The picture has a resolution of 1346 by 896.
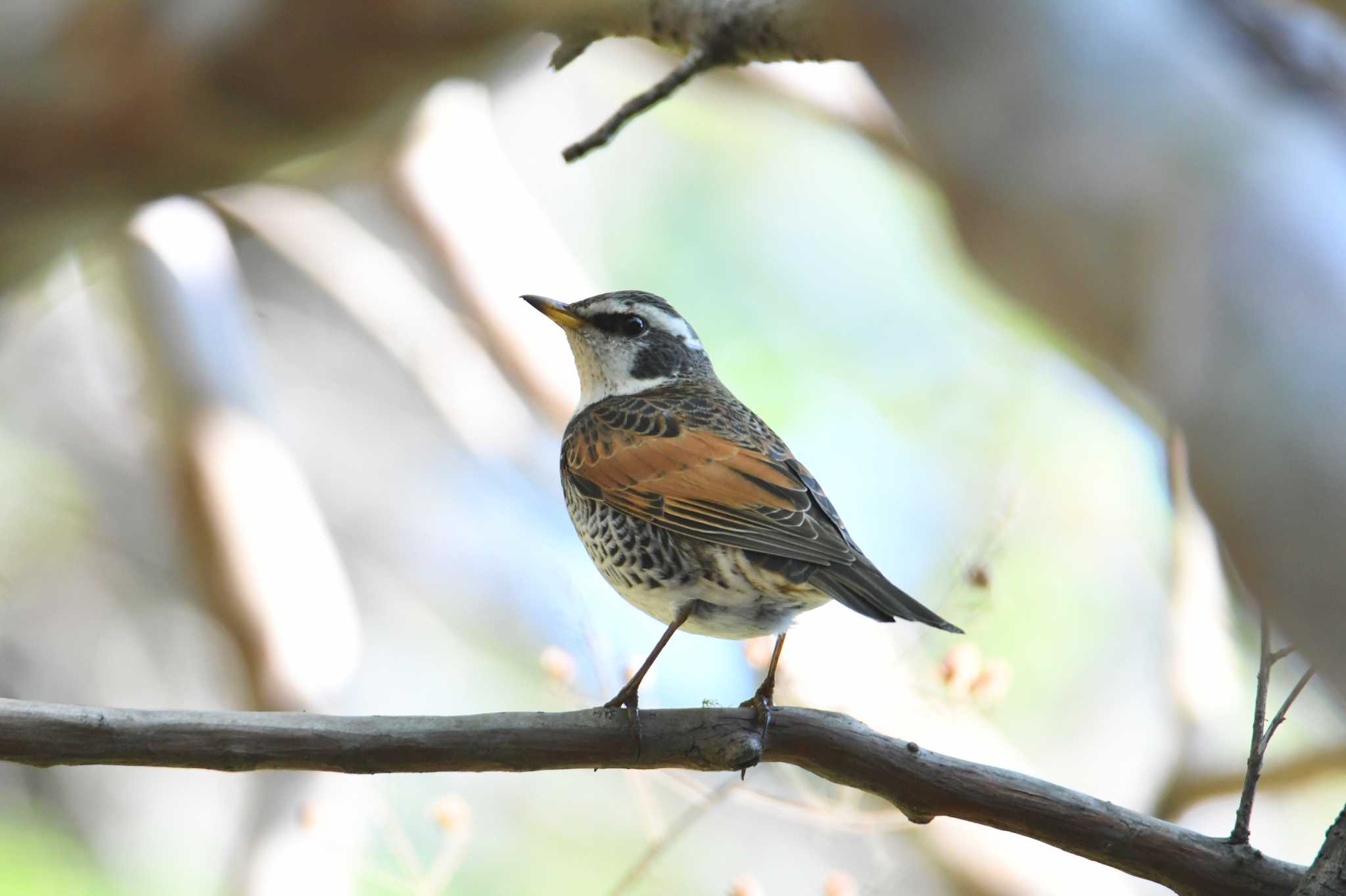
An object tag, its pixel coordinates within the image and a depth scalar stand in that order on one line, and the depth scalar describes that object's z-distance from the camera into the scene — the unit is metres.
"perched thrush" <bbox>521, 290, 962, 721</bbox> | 5.89
